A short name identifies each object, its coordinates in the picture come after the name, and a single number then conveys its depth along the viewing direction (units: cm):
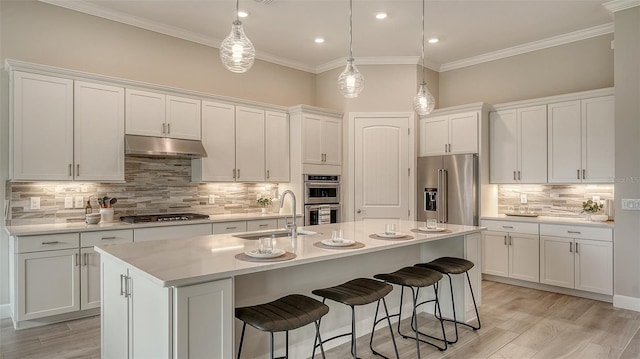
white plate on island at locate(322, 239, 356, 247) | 261
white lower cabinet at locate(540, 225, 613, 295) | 425
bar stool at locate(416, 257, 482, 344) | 324
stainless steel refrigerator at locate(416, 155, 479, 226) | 520
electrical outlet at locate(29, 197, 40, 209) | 383
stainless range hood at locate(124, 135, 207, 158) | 407
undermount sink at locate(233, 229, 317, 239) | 318
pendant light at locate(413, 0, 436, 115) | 369
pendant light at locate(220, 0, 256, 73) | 264
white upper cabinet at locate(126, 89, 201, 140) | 417
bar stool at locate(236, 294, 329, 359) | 202
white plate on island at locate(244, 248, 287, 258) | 218
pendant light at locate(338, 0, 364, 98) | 332
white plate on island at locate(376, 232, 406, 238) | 303
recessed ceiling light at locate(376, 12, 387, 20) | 438
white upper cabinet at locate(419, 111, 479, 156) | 530
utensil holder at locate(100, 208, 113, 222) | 402
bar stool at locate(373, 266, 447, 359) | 289
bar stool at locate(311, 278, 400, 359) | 246
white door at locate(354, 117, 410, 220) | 574
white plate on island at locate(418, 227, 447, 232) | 344
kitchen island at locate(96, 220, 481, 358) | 182
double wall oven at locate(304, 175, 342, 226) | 546
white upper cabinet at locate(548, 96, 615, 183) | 447
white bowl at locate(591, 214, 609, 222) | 447
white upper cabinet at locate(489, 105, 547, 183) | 498
